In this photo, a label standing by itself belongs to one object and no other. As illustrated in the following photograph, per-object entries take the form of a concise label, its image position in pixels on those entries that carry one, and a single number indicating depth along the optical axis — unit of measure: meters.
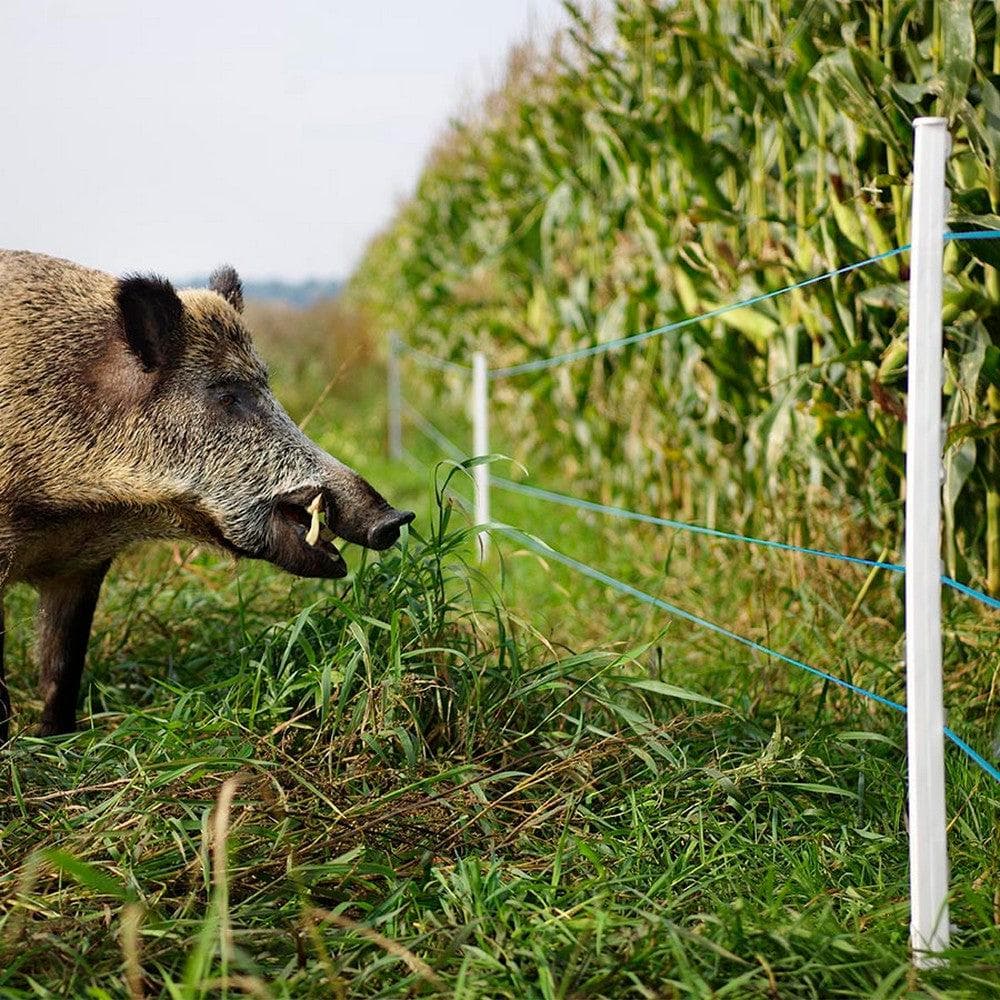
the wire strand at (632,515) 2.79
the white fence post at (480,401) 6.73
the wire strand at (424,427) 10.58
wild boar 3.16
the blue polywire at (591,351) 3.50
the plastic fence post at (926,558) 2.15
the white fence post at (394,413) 11.88
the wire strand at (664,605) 2.37
